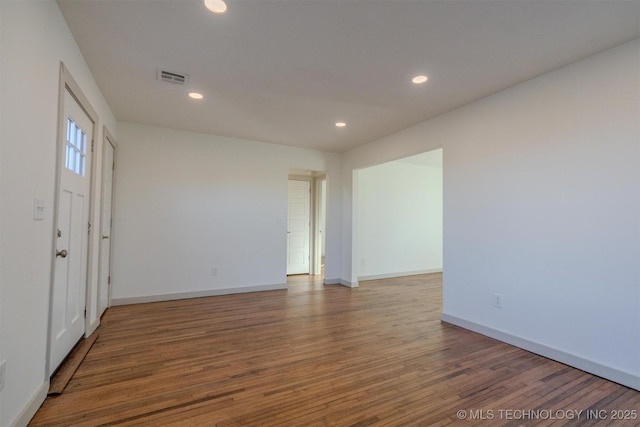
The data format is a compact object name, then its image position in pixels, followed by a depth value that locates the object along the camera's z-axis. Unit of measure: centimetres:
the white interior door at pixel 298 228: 646
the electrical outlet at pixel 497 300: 298
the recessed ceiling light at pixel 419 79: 271
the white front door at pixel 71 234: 216
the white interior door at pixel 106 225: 335
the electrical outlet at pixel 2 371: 138
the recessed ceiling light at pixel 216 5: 182
